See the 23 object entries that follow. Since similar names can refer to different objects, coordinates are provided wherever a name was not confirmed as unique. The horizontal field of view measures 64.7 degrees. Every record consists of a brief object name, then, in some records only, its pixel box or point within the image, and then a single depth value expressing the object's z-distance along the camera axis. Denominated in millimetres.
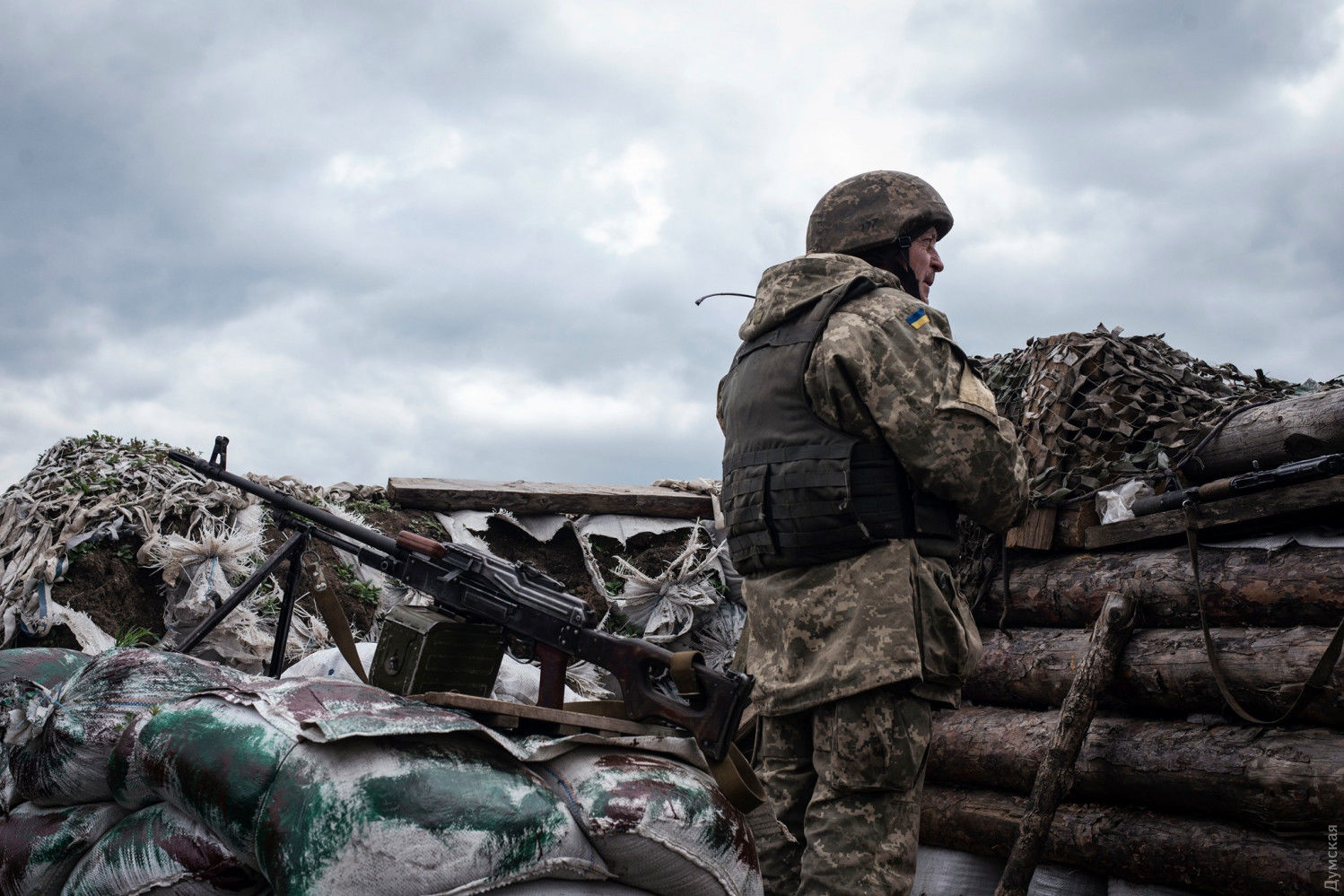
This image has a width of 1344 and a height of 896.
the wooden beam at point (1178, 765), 3533
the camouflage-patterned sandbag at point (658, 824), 2430
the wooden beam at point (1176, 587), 3770
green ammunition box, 3041
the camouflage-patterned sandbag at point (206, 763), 2350
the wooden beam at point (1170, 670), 3668
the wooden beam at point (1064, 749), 3975
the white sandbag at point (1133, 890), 3938
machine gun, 2898
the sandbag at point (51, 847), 2855
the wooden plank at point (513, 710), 2730
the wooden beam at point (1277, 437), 3842
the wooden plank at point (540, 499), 5961
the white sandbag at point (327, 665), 3986
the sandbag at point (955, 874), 4543
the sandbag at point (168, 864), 2512
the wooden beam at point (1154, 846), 3551
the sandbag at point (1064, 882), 4195
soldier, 3041
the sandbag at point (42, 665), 3398
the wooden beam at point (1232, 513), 3717
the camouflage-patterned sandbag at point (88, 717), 2824
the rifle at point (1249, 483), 3650
